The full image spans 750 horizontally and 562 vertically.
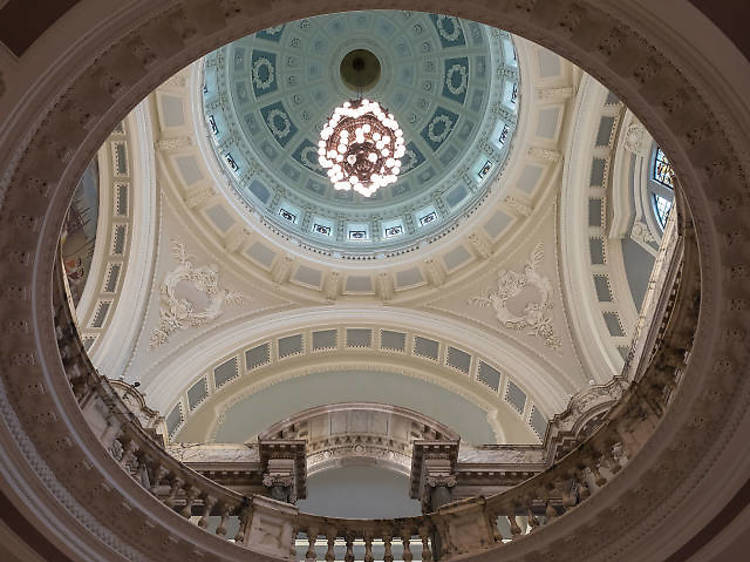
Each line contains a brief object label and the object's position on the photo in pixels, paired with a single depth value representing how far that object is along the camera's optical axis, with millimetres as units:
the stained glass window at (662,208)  14711
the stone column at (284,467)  10953
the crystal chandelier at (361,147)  17438
